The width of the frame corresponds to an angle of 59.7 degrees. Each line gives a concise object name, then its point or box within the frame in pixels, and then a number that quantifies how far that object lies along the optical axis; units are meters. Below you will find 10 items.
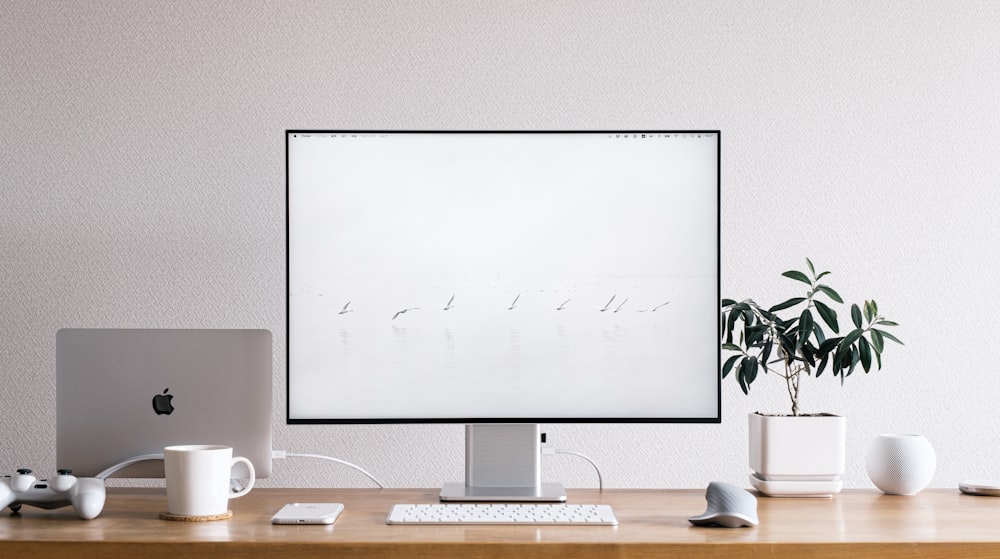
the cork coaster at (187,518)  1.27
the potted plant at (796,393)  1.50
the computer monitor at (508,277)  1.48
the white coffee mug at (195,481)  1.27
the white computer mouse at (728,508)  1.20
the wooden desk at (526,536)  1.11
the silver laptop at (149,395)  1.47
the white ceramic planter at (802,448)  1.50
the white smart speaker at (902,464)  1.50
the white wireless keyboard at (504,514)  1.23
